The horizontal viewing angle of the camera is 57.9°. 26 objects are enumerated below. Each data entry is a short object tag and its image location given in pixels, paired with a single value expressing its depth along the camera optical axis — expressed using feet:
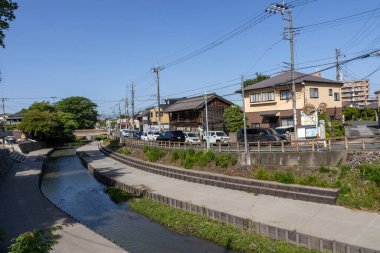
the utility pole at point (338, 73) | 160.35
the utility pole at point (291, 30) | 91.81
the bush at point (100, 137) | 298.76
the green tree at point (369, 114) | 207.66
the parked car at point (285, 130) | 106.11
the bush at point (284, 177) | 56.14
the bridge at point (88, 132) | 303.15
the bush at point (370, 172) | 45.70
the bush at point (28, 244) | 16.75
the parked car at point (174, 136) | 126.62
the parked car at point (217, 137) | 118.78
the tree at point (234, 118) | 141.69
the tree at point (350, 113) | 213.05
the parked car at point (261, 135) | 91.79
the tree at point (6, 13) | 70.59
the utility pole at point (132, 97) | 216.13
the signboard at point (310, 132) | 75.30
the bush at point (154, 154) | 102.47
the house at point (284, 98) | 118.93
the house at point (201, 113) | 163.94
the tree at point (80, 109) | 321.73
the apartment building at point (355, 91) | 493.77
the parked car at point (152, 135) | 163.99
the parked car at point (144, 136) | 173.78
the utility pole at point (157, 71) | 168.66
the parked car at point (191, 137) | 127.75
